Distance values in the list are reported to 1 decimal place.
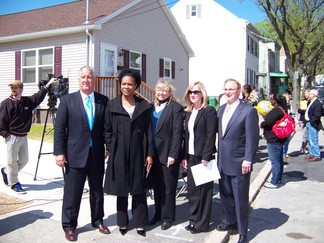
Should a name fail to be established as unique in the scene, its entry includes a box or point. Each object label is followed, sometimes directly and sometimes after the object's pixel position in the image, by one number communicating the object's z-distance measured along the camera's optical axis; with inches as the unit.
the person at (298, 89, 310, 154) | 396.2
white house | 1136.8
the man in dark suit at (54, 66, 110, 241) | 160.4
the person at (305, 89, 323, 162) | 354.3
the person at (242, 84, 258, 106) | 346.3
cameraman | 220.7
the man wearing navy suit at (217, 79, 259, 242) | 161.9
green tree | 884.6
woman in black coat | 161.5
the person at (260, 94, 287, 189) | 259.3
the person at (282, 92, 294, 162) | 369.8
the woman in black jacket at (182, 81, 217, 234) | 170.2
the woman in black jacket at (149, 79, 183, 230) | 172.9
